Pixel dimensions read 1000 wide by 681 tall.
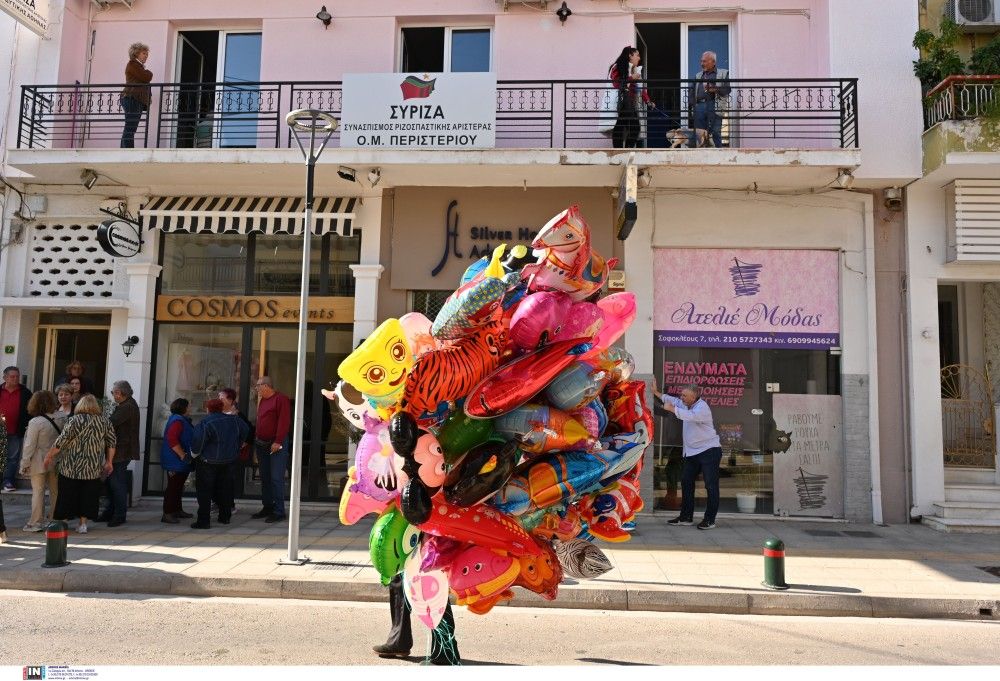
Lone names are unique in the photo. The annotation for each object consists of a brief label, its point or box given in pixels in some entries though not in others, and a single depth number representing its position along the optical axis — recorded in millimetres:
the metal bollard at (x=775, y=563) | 6496
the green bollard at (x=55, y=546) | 6797
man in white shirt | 9242
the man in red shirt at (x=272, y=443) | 9477
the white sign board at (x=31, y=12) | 10273
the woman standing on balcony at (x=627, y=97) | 10359
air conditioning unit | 10500
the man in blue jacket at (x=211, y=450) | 8898
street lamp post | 7172
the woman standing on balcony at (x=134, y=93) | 10969
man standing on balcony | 10312
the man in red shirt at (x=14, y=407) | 10391
